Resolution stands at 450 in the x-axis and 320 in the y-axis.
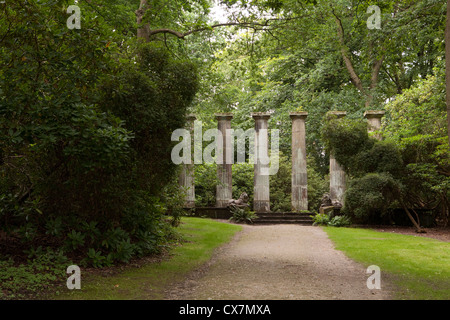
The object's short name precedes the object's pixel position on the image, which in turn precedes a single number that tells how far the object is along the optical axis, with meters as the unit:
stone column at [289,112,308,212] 24.30
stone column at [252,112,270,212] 24.41
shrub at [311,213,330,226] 21.25
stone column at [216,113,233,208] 24.88
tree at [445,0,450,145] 7.26
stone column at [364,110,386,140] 24.25
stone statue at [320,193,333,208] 23.28
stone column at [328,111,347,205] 24.55
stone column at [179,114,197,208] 24.45
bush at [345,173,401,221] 18.73
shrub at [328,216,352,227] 20.41
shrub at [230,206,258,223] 22.25
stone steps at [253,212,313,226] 22.31
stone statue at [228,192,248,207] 23.09
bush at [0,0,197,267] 7.54
